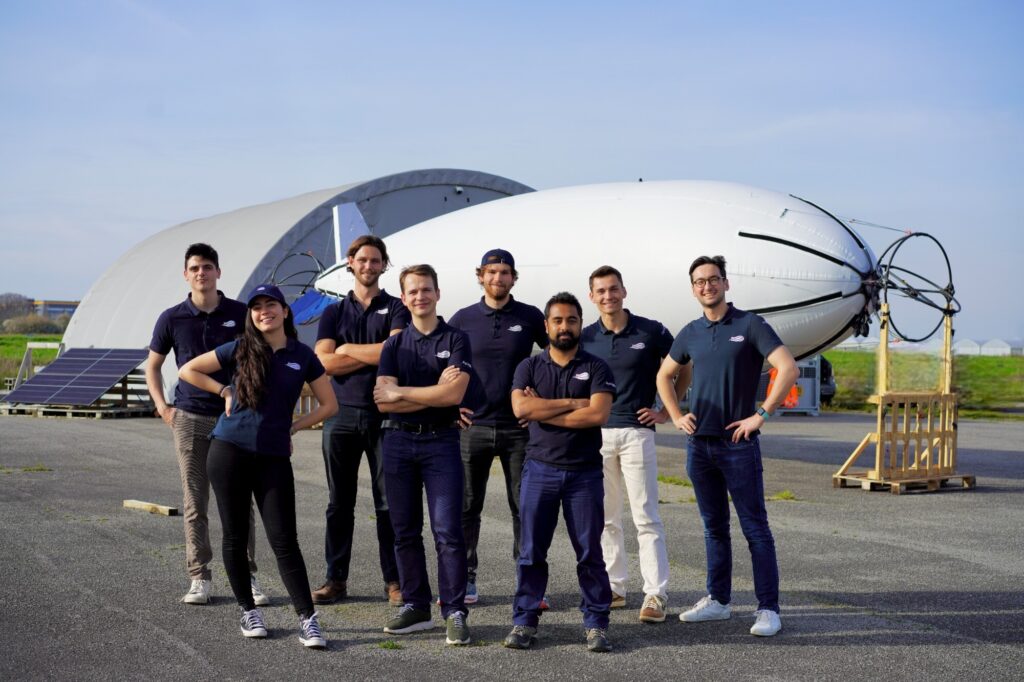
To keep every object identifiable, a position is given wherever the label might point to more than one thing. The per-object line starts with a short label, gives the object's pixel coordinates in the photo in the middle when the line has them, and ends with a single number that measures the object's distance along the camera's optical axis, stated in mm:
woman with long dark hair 5969
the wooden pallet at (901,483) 13758
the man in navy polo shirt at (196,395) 6965
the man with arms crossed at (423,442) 6168
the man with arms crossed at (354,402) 6906
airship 12727
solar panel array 26812
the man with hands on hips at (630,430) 6785
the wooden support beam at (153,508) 10422
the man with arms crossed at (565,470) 6035
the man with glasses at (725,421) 6484
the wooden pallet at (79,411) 26669
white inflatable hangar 29828
